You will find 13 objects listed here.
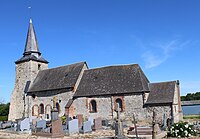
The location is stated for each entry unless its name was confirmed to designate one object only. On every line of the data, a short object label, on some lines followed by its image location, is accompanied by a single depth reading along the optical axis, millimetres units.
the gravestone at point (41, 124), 21172
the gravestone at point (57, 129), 17172
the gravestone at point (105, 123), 23188
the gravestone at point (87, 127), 19031
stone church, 26609
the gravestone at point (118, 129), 14594
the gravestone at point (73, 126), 18622
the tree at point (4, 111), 44312
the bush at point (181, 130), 14870
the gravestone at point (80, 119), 22262
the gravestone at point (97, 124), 20448
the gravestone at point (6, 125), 24838
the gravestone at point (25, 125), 20672
